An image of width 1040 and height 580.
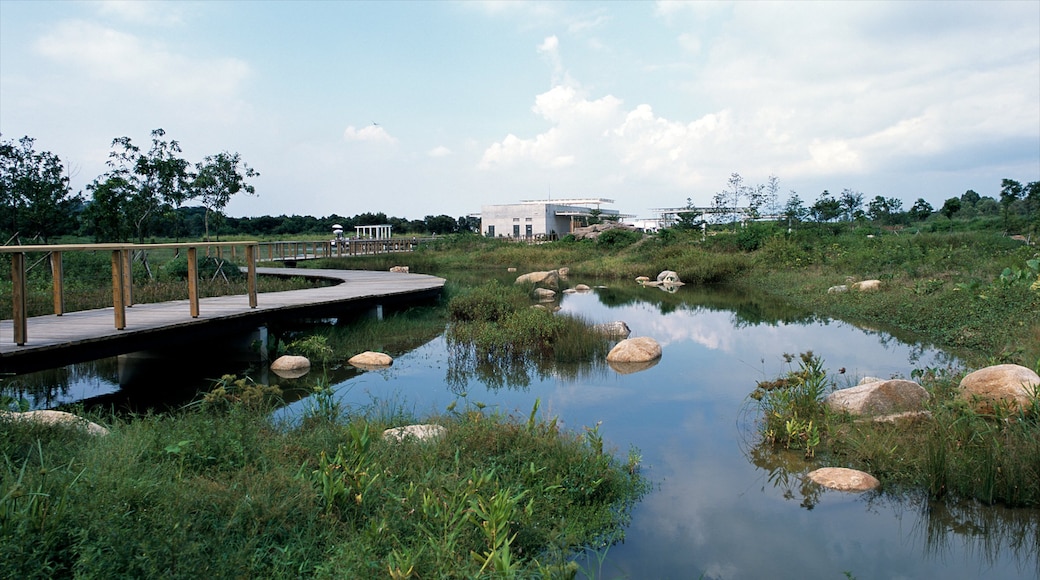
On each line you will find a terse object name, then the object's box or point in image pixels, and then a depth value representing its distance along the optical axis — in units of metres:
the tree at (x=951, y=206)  37.05
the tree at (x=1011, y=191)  33.22
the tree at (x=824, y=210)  35.78
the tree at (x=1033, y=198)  31.72
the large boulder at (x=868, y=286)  16.34
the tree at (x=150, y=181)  16.67
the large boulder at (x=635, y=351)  10.50
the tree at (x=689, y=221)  37.02
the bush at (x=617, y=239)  35.91
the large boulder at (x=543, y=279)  23.39
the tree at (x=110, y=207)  15.95
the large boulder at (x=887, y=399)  6.47
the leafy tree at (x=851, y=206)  38.85
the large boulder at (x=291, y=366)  9.44
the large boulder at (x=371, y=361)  10.00
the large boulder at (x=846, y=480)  5.34
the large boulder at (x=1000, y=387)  5.88
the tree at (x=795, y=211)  35.03
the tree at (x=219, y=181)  19.86
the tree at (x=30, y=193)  15.43
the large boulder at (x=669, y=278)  24.75
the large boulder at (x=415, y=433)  5.26
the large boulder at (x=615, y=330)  12.33
